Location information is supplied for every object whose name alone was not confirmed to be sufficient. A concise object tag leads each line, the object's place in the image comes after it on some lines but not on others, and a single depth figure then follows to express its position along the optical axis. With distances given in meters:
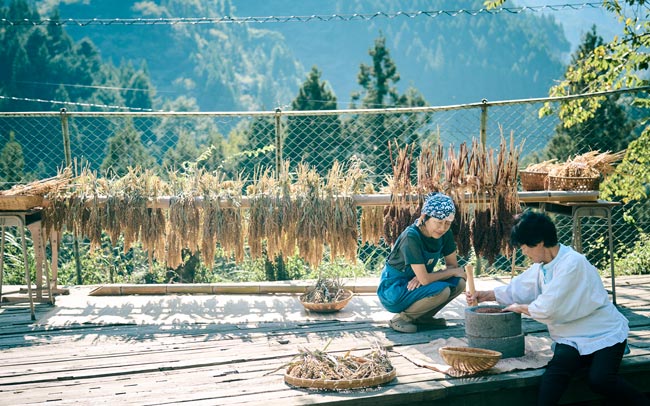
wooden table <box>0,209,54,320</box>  5.30
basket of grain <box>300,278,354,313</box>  5.38
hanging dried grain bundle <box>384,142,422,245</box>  5.65
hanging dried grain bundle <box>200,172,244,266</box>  5.77
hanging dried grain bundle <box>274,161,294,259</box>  5.73
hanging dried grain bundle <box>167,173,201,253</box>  5.76
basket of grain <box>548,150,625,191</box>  5.57
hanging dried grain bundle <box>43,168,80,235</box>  5.75
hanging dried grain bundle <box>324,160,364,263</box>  5.72
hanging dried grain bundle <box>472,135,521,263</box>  5.60
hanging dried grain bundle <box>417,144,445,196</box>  5.63
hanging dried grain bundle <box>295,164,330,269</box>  5.71
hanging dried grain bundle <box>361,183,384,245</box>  5.87
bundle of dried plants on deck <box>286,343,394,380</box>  3.78
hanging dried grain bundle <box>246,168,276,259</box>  5.75
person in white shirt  3.70
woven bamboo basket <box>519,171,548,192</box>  5.86
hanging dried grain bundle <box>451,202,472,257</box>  5.63
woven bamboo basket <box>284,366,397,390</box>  3.69
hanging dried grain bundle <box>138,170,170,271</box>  5.79
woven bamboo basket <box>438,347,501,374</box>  3.78
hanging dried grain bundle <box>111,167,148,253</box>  5.77
